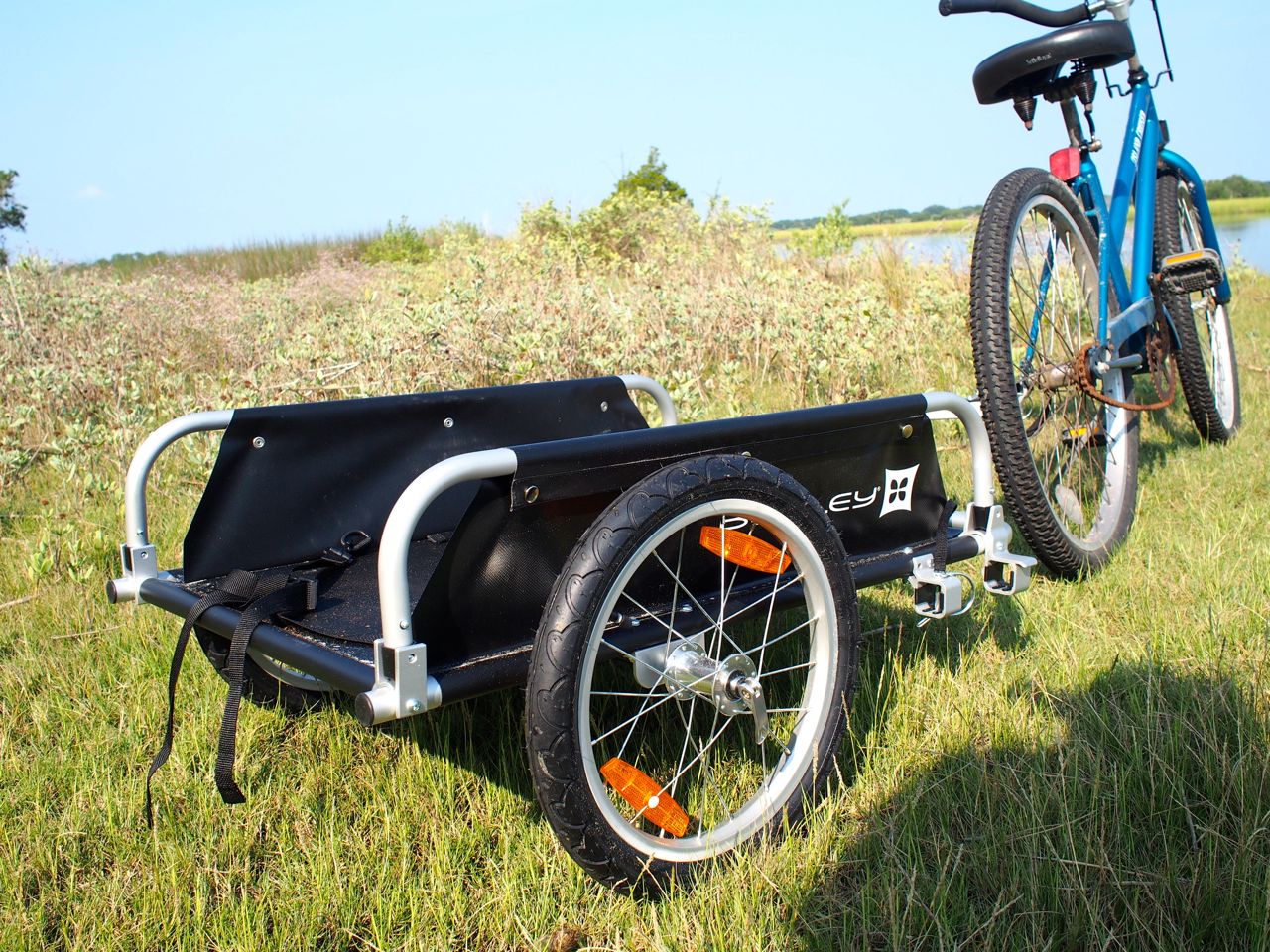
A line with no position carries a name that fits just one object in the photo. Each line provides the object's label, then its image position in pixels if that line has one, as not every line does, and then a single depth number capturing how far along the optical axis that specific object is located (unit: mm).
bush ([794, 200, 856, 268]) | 10938
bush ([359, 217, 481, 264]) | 17233
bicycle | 3141
